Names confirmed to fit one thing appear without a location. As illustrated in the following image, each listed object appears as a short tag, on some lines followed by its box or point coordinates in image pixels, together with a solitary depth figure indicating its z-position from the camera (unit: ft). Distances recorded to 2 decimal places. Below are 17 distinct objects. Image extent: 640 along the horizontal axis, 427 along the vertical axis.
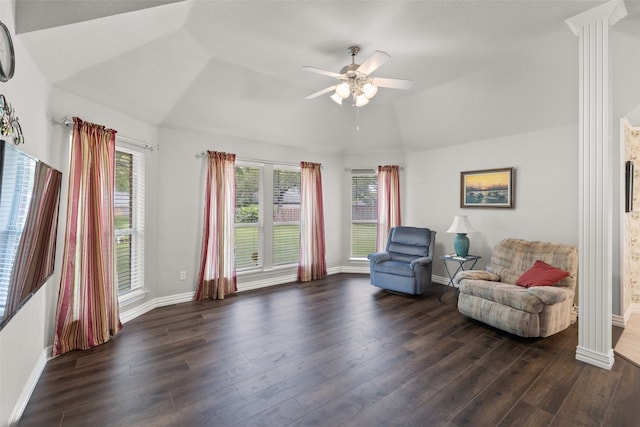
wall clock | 5.03
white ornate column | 7.57
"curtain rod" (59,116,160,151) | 8.67
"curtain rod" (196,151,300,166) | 13.66
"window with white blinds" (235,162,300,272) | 15.39
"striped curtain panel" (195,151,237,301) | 13.55
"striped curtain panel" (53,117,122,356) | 8.70
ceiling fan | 8.39
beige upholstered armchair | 9.17
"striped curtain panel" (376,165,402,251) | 17.78
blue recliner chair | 13.74
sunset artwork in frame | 13.78
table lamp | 13.75
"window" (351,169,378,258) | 18.71
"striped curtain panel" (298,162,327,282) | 16.92
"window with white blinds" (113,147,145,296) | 11.08
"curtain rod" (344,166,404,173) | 18.48
